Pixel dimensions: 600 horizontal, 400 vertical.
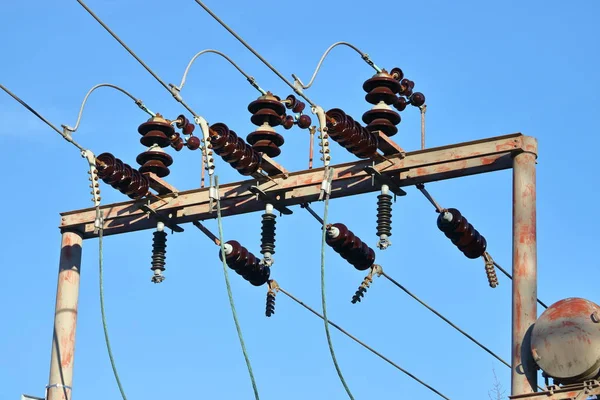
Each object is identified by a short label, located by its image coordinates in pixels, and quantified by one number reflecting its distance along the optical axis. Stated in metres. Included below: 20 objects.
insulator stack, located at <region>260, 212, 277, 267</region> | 16.97
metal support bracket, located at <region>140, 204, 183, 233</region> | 17.42
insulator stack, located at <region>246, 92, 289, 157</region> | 17.17
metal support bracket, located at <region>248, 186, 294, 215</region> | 16.72
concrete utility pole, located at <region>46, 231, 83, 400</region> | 17.11
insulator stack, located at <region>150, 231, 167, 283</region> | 17.56
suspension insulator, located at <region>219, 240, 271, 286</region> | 17.95
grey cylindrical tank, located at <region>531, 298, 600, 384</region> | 14.26
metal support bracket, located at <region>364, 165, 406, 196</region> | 16.11
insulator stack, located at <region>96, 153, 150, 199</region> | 17.14
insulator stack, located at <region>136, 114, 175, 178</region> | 17.69
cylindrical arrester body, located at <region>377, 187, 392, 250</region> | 16.11
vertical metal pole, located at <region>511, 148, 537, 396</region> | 14.39
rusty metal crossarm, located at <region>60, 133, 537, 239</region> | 15.36
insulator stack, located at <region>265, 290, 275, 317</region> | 18.34
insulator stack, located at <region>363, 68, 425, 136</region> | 16.58
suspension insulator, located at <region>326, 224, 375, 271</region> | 17.27
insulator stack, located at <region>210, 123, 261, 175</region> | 16.59
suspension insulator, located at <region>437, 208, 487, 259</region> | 17.11
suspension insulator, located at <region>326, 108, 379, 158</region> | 16.03
